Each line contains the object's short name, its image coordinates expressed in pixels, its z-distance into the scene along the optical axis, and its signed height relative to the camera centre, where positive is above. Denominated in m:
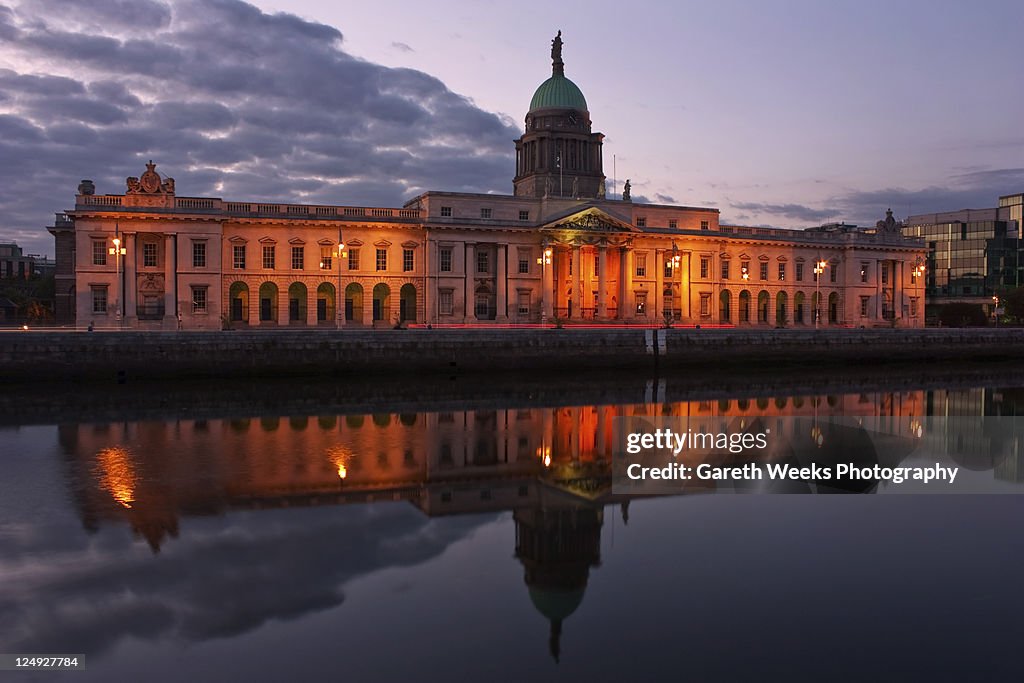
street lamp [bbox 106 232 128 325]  48.94 +4.58
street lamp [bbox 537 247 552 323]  65.86 +4.52
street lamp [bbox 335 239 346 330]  60.84 +2.25
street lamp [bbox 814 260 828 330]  67.00 +4.59
